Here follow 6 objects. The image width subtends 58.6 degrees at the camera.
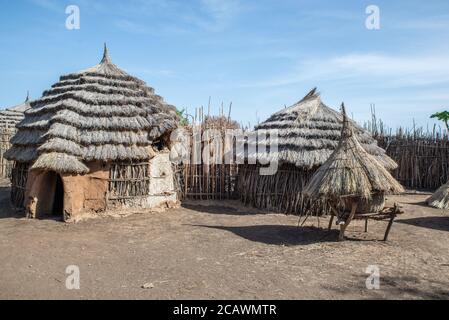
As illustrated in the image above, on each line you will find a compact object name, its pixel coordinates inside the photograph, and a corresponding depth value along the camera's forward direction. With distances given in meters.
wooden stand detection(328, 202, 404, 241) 8.04
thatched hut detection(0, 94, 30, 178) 18.98
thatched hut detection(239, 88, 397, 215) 11.61
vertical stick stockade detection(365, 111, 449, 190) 16.69
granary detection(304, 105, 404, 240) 7.89
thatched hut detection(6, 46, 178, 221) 10.52
